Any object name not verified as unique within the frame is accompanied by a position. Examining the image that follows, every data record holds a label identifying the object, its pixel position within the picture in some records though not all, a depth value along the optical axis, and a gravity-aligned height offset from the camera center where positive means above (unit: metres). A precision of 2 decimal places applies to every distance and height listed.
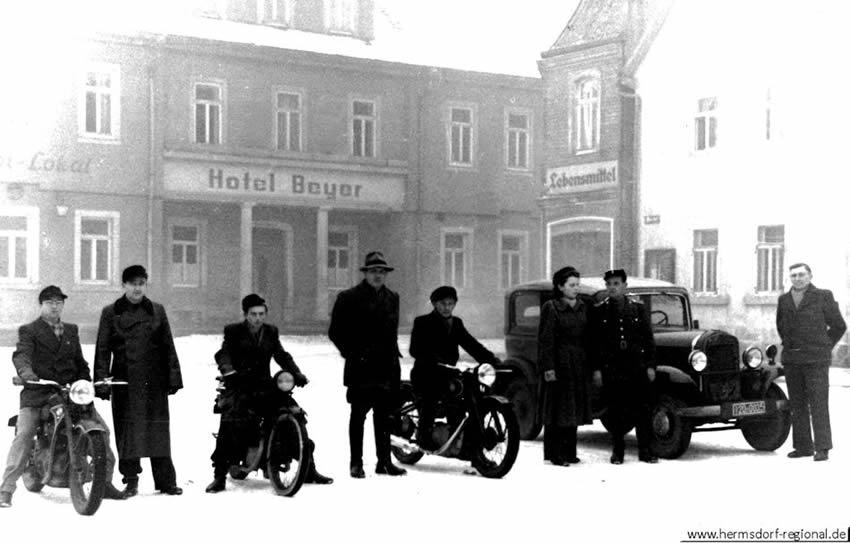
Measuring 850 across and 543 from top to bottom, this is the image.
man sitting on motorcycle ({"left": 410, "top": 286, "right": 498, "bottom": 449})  11.77 -0.72
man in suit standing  13.02 -0.77
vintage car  13.05 -1.10
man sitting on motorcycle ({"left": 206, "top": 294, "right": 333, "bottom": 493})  10.64 -0.87
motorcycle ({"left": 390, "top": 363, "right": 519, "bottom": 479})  11.29 -1.33
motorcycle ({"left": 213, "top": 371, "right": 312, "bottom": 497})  10.27 -1.36
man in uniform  12.70 -0.87
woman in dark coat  12.45 -0.96
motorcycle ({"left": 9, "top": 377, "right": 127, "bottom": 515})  9.31 -1.28
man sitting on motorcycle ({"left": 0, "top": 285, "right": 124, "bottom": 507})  9.89 -0.70
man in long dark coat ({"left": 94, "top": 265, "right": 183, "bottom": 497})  10.09 -0.81
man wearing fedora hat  11.42 -0.67
